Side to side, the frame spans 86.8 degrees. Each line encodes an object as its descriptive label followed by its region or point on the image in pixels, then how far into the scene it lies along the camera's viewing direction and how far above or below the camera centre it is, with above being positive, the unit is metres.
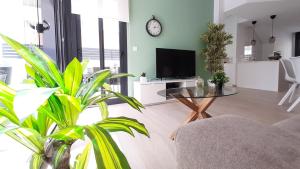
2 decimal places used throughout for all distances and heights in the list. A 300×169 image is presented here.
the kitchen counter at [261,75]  4.67 -0.10
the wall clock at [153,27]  3.59 +1.05
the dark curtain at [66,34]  2.58 +0.71
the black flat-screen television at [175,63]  3.58 +0.22
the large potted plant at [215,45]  4.15 +0.72
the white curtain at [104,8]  2.89 +1.24
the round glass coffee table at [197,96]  1.83 -0.27
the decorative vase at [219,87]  2.17 -0.20
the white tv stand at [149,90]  3.22 -0.37
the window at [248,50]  6.82 +0.95
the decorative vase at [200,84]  2.43 -0.18
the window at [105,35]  3.02 +0.80
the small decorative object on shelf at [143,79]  3.31 -0.13
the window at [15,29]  1.69 +0.53
